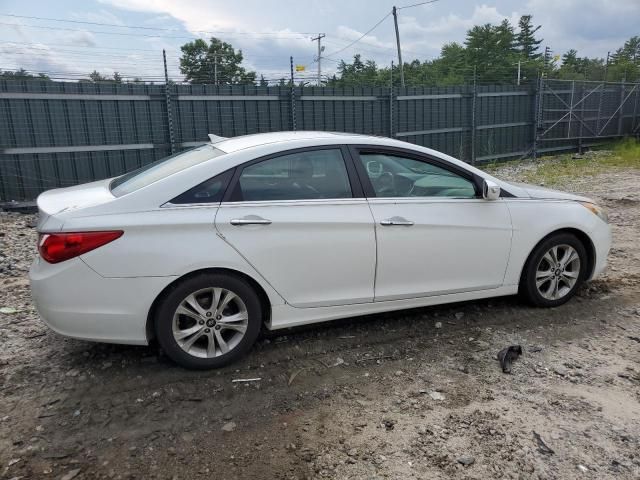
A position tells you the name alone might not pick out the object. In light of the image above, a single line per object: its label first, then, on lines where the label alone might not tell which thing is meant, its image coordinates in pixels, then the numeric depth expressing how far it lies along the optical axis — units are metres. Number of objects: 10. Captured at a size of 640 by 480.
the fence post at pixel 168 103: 9.89
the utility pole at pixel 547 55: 19.97
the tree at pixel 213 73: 11.70
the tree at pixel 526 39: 69.50
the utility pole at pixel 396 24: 29.58
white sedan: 3.20
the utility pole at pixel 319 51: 37.67
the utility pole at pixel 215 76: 12.31
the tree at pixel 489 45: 62.88
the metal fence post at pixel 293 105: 11.39
